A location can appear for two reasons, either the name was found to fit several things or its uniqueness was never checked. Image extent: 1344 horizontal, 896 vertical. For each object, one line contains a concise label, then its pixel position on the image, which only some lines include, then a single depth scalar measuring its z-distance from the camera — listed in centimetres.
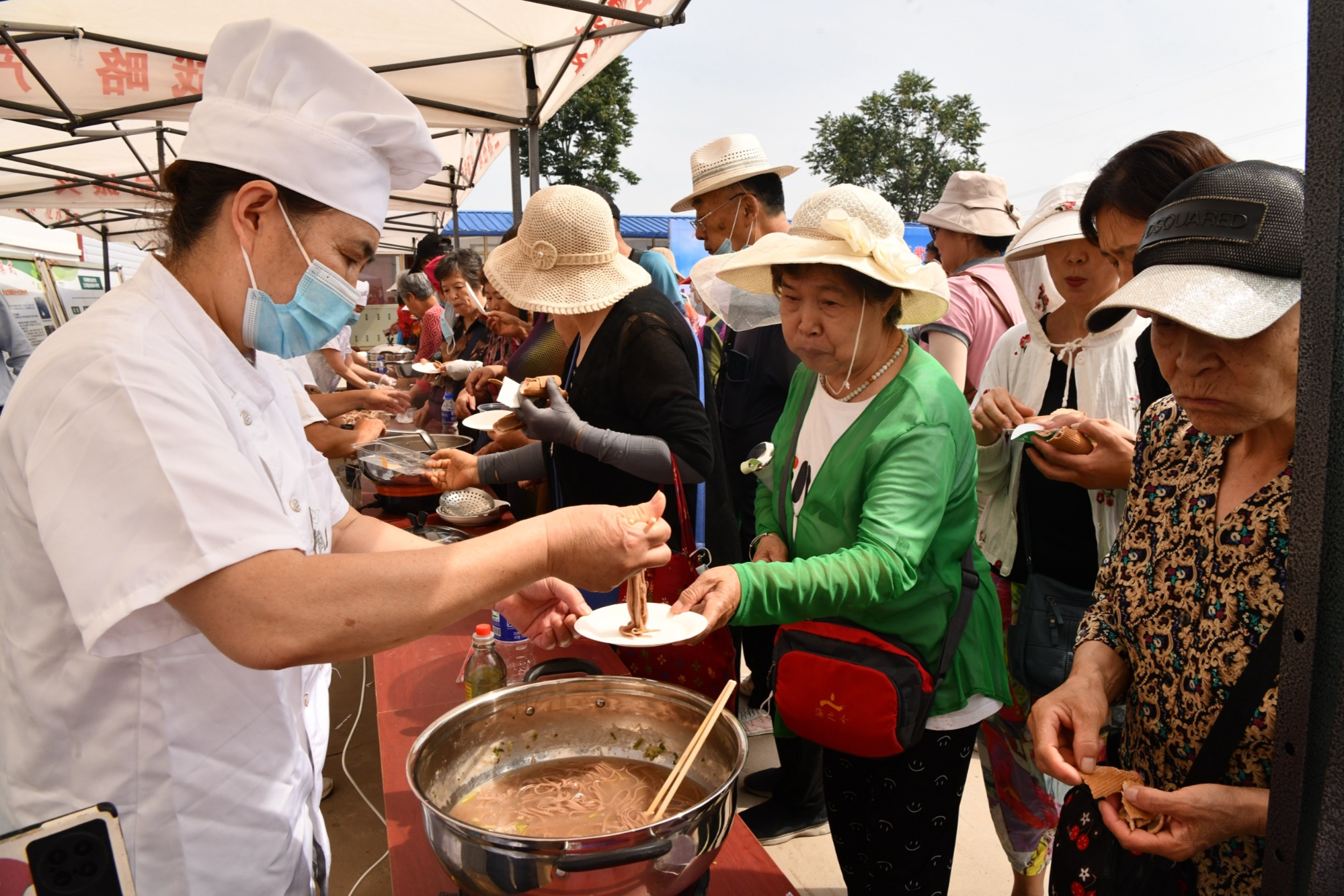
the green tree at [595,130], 3102
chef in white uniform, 101
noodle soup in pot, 137
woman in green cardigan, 178
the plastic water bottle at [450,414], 528
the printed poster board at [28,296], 1002
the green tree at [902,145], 4338
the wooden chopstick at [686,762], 130
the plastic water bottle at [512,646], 221
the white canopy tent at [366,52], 475
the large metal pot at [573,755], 101
